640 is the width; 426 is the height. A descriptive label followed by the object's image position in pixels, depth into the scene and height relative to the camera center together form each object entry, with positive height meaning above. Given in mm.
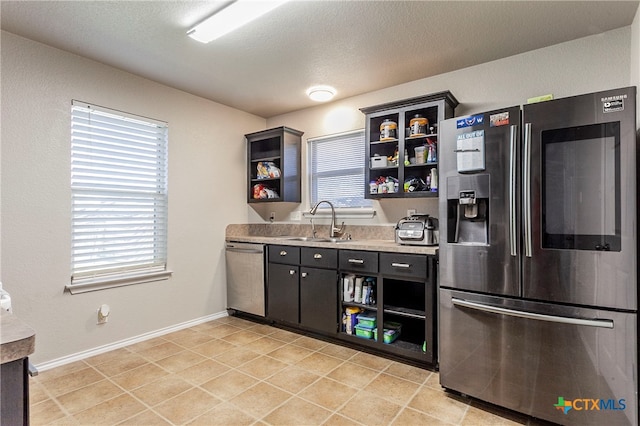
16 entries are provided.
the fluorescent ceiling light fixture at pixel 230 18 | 2074 +1311
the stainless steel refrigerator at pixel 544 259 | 1722 -249
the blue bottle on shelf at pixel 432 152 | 2938 +566
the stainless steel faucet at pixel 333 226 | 3764 -120
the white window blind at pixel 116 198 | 2848 +166
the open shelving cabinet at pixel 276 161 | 3973 +689
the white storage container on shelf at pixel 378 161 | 3250 +531
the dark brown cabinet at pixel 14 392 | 758 -412
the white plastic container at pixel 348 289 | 3052 -673
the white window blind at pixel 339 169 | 3734 +545
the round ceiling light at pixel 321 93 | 3451 +1306
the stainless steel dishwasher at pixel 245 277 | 3674 -708
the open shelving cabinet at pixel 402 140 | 2924 +711
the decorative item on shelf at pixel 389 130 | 3180 +816
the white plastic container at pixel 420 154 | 3014 +559
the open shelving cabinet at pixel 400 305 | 2574 -779
